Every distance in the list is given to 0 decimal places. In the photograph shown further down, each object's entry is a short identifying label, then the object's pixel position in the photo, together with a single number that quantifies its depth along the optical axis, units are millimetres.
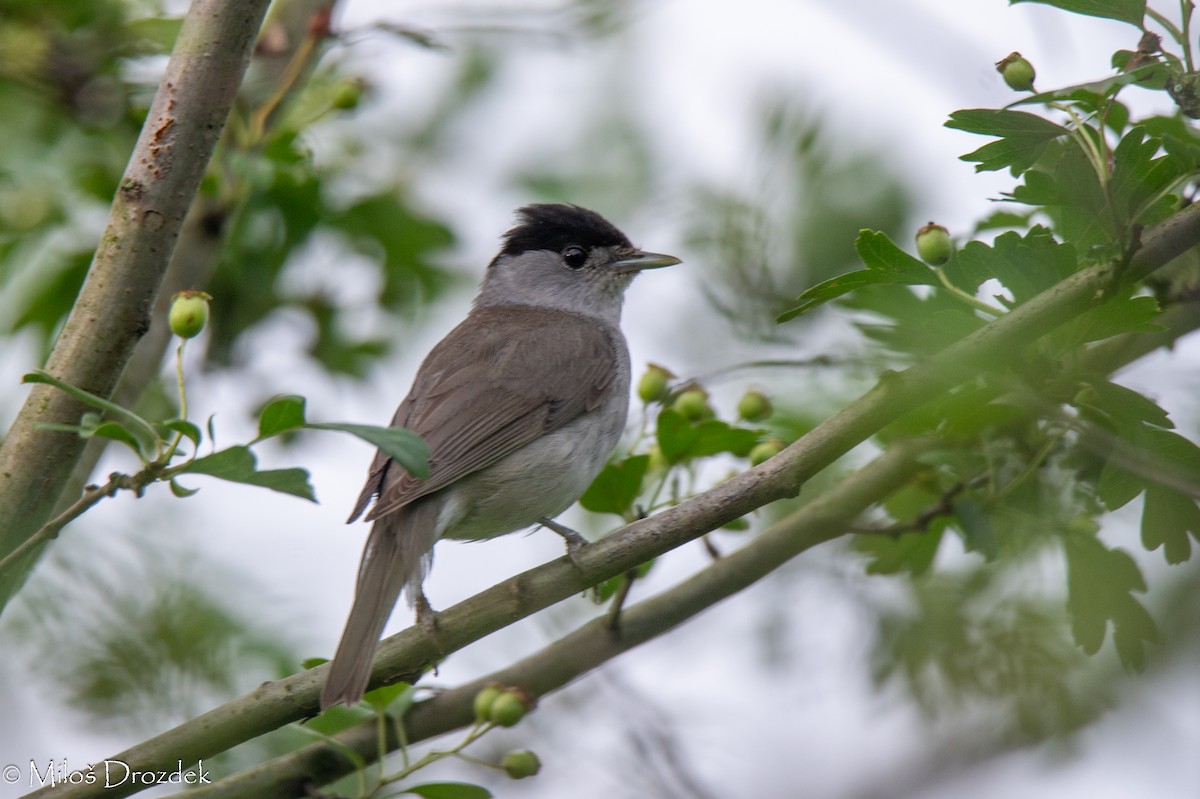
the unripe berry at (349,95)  7816
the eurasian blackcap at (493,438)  6914
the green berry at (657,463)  6367
